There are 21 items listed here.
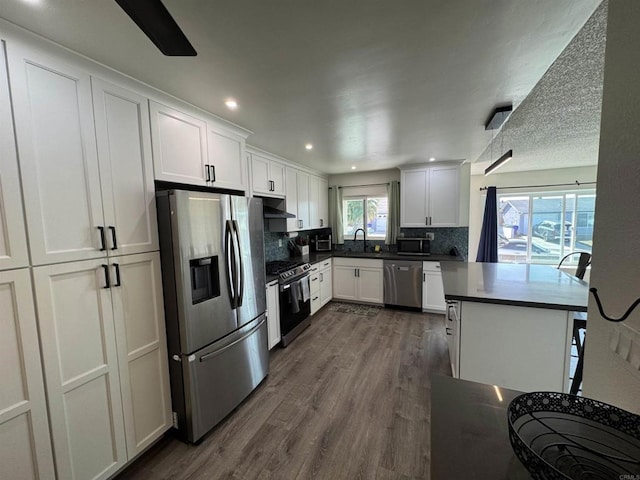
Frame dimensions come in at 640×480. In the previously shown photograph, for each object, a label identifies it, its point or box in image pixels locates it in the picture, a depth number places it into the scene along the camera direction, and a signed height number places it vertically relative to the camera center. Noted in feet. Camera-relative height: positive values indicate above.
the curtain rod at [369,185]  16.16 +2.30
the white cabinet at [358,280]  14.76 -3.39
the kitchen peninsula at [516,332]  5.82 -2.70
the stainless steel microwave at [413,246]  14.50 -1.46
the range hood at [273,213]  10.66 +0.45
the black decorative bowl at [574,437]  1.85 -1.80
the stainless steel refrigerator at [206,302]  5.76 -1.86
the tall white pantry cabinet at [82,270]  3.98 -0.75
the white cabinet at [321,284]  13.42 -3.41
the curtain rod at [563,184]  16.43 +2.06
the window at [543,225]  17.03 -0.60
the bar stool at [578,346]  5.68 -3.07
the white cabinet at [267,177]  10.30 +2.01
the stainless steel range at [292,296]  10.41 -3.12
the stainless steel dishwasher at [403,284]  13.87 -3.43
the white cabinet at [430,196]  13.93 +1.29
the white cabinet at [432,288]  13.50 -3.60
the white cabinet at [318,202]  14.99 +1.26
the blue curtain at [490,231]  18.21 -0.91
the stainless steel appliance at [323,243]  16.75 -1.33
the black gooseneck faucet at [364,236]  16.77 -0.95
